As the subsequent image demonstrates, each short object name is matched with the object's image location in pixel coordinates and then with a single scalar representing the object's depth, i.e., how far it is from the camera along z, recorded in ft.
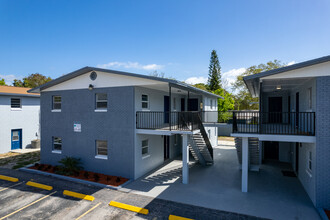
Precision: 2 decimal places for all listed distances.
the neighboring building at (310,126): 26.55
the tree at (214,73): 138.10
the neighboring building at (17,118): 59.26
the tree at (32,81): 147.64
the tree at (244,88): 118.73
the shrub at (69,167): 39.78
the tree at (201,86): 146.77
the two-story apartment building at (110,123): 37.40
